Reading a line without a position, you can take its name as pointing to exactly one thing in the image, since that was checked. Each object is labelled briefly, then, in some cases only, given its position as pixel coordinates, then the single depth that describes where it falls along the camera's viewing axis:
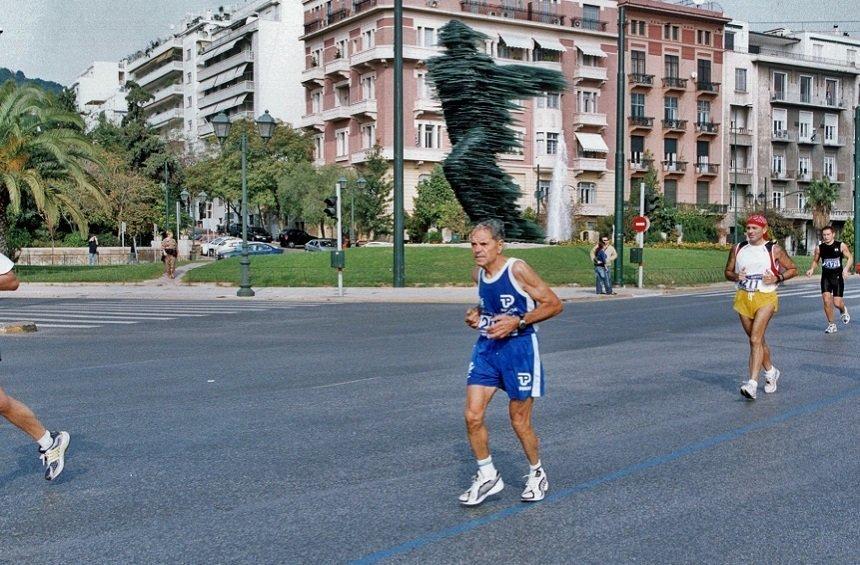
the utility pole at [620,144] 30.53
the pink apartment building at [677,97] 75.44
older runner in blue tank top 5.83
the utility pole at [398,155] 29.61
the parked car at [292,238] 69.25
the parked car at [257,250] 56.17
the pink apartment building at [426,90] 66.12
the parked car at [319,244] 61.40
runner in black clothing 16.58
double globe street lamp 29.55
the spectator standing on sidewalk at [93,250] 50.61
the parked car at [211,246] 61.00
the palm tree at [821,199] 79.00
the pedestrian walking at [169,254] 37.25
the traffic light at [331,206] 30.53
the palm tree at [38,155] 36.41
